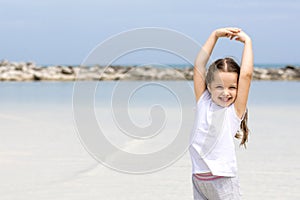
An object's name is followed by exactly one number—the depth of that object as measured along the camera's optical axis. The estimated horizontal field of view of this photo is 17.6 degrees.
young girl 4.74
